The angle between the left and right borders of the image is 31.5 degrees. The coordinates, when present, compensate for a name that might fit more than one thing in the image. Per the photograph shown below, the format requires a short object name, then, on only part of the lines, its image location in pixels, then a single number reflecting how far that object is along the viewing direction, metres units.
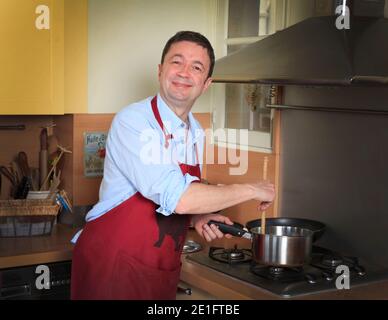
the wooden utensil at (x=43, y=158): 3.06
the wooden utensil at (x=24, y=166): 3.01
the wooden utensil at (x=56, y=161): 3.01
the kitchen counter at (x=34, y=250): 2.50
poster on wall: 3.01
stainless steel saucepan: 2.25
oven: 2.49
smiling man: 1.96
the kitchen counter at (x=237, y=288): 2.13
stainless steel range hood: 2.06
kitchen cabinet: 2.69
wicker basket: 2.75
